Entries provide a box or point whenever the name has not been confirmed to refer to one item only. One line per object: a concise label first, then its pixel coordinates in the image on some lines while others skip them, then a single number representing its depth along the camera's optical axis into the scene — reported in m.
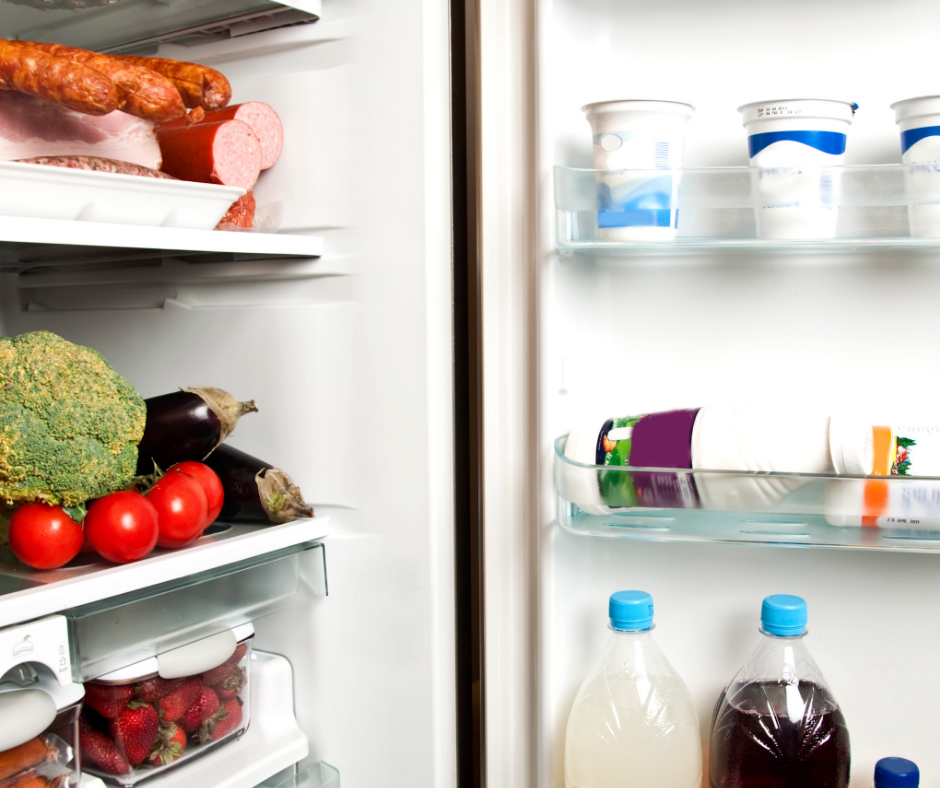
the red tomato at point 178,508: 0.86
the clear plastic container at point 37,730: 0.75
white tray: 0.76
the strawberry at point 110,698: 0.87
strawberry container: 0.88
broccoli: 0.80
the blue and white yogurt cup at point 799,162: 0.84
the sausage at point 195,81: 0.95
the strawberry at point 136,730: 0.87
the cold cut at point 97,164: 0.81
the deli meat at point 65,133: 0.82
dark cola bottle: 0.91
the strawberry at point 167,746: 0.90
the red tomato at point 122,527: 0.81
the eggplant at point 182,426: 0.93
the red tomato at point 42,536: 0.79
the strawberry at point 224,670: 0.96
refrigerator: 0.93
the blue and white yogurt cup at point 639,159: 0.86
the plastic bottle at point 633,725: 0.95
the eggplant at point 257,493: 0.98
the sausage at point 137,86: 0.84
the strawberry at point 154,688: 0.89
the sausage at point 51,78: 0.80
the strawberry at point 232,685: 0.98
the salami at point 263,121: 1.01
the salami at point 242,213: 1.01
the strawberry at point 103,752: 0.88
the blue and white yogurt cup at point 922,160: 0.83
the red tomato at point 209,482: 0.92
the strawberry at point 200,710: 0.94
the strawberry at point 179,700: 0.91
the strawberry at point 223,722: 0.96
